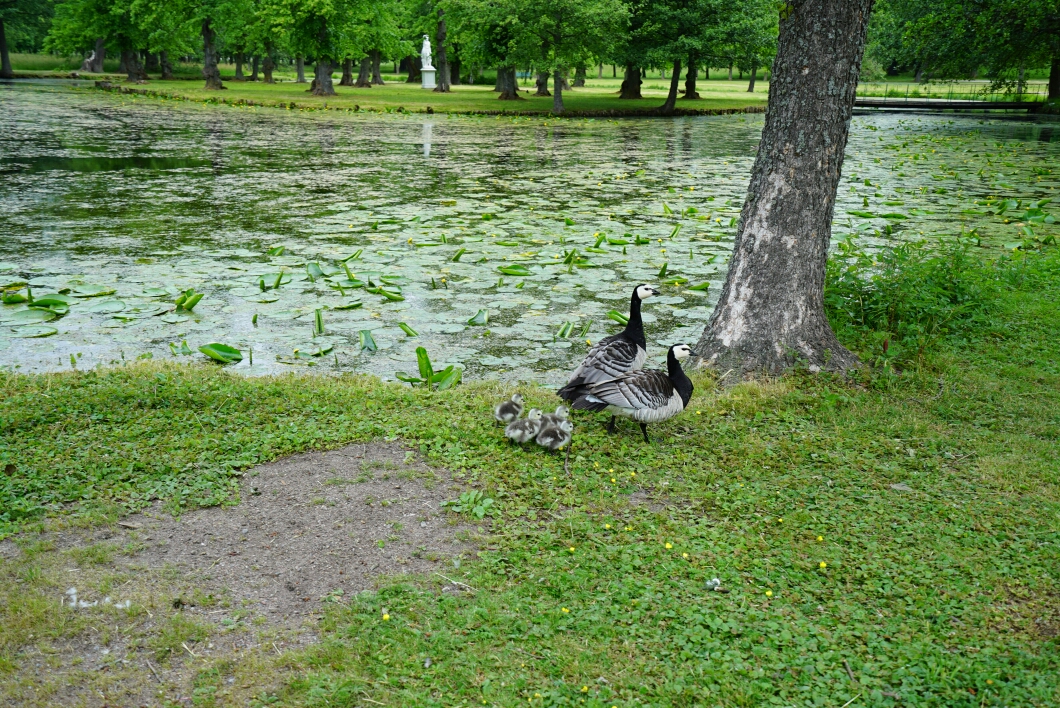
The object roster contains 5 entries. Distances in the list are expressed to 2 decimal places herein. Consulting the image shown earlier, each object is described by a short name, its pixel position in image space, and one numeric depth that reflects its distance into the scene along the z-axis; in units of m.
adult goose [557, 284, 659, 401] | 5.77
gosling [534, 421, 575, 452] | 5.23
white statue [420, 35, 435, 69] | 52.29
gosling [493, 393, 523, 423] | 5.52
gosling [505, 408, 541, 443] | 5.29
